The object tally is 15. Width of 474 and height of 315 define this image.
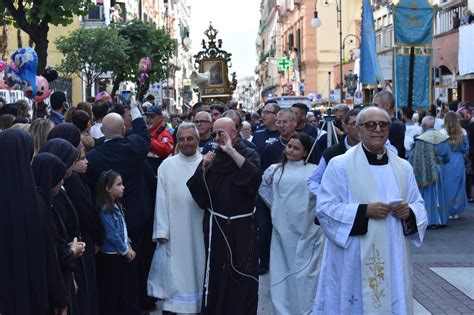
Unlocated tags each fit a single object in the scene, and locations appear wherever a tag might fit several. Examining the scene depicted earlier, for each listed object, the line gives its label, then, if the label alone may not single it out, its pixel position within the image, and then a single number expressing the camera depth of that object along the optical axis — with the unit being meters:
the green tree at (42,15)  15.52
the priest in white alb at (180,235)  7.77
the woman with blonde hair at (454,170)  14.59
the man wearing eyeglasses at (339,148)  7.84
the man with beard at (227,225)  7.45
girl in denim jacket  7.52
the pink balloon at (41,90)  14.29
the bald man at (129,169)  7.90
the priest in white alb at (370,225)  6.07
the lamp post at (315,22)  51.88
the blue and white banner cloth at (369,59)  16.91
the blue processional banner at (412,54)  16.55
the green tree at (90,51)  27.53
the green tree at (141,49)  34.08
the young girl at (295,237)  8.05
